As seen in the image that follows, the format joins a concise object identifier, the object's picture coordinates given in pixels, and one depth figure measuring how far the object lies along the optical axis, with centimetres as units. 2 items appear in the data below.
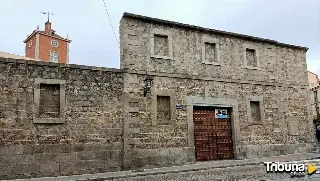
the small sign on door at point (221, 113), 1236
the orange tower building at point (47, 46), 3291
